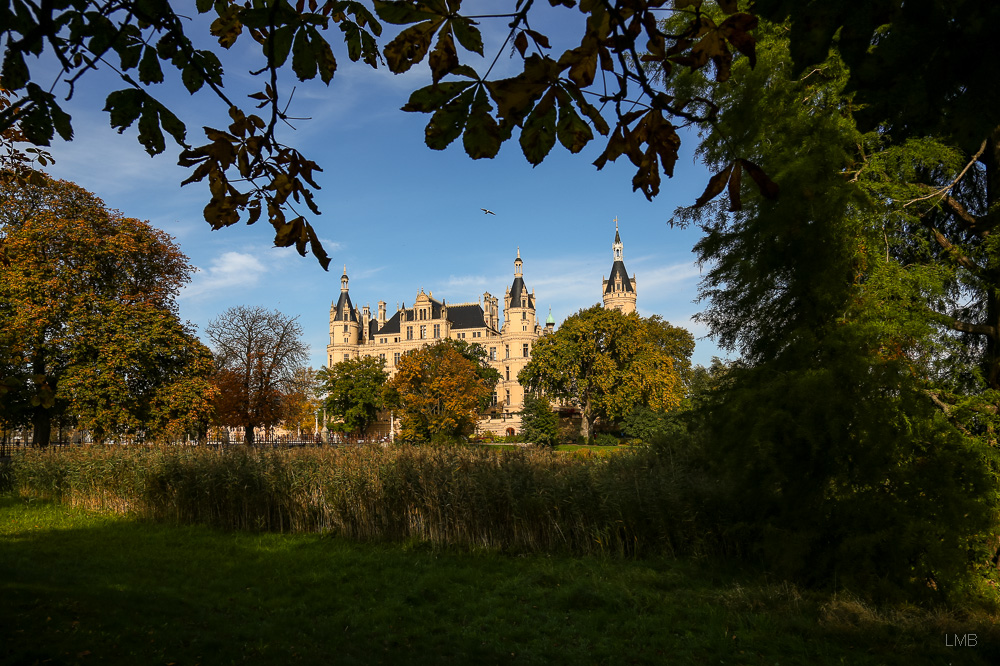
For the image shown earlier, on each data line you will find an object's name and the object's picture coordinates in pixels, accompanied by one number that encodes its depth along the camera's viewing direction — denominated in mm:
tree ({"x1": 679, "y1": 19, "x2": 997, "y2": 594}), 6863
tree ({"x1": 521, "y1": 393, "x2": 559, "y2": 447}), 46531
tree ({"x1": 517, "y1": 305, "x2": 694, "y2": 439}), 44688
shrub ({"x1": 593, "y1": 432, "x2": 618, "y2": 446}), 44562
